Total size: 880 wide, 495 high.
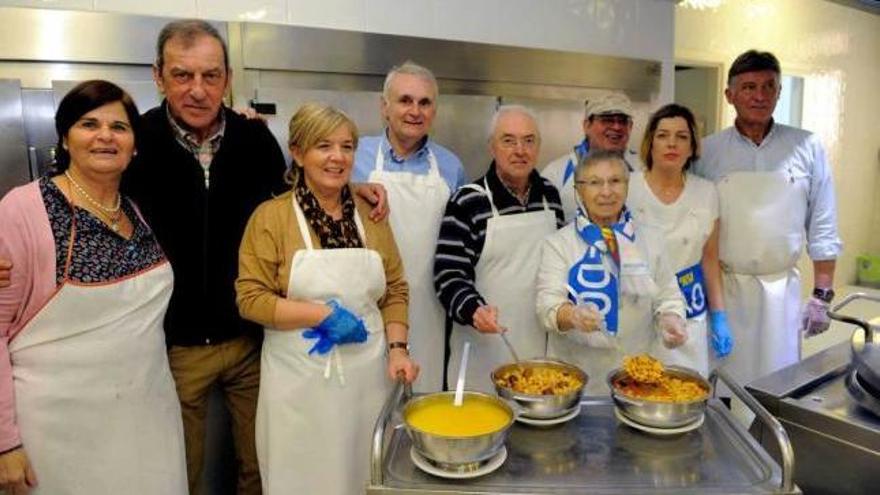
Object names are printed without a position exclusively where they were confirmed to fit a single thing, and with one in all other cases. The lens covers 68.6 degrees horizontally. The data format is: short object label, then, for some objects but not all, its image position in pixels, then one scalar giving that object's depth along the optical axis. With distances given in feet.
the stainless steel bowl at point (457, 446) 3.64
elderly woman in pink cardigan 4.30
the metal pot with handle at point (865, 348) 4.26
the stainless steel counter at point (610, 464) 3.59
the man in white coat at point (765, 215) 7.68
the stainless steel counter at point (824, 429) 4.22
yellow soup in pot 3.91
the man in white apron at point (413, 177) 6.33
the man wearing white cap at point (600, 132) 7.29
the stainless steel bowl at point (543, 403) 4.23
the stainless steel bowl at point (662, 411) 4.08
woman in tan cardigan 4.98
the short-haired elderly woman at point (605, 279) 5.74
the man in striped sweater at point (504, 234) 6.12
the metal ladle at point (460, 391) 4.25
